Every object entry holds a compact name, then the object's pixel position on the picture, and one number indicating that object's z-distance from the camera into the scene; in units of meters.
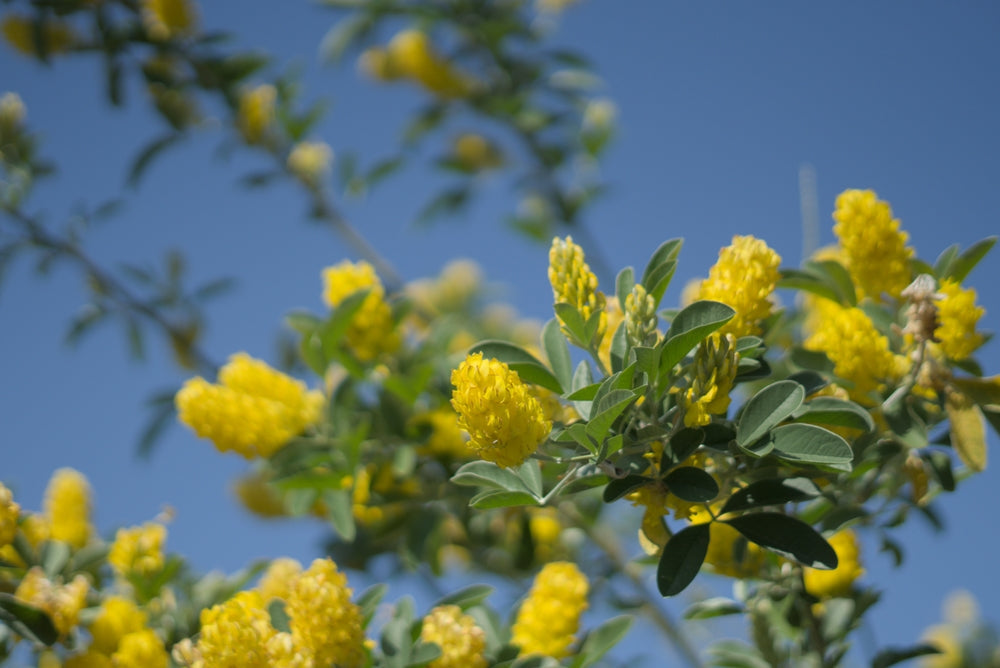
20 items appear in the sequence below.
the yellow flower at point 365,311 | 1.26
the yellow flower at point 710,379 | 1.00
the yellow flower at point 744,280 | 1.03
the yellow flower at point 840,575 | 1.13
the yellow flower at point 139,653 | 1.12
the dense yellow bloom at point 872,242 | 1.08
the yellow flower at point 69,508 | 1.32
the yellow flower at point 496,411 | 0.97
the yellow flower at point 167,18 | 1.88
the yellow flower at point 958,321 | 1.07
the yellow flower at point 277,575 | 1.24
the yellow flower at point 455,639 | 1.07
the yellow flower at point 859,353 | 1.06
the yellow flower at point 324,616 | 1.05
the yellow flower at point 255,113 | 1.98
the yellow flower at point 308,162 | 2.75
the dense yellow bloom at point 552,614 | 1.12
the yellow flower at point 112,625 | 1.15
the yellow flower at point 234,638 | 1.04
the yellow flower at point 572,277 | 1.03
